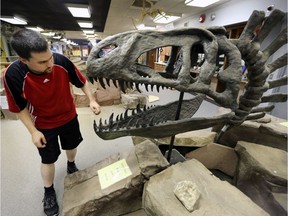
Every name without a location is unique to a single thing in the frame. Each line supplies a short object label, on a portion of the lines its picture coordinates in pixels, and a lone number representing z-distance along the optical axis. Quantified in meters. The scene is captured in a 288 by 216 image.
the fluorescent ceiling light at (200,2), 4.49
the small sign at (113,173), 1.43
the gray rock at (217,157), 1.88
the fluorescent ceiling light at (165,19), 6.21
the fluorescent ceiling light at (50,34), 13.52
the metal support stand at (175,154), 1.36
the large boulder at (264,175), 1.43
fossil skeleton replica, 0.89
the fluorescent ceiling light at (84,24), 9.79
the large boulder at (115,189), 1.36
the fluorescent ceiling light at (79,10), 6.16
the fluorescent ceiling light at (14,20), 8.51
